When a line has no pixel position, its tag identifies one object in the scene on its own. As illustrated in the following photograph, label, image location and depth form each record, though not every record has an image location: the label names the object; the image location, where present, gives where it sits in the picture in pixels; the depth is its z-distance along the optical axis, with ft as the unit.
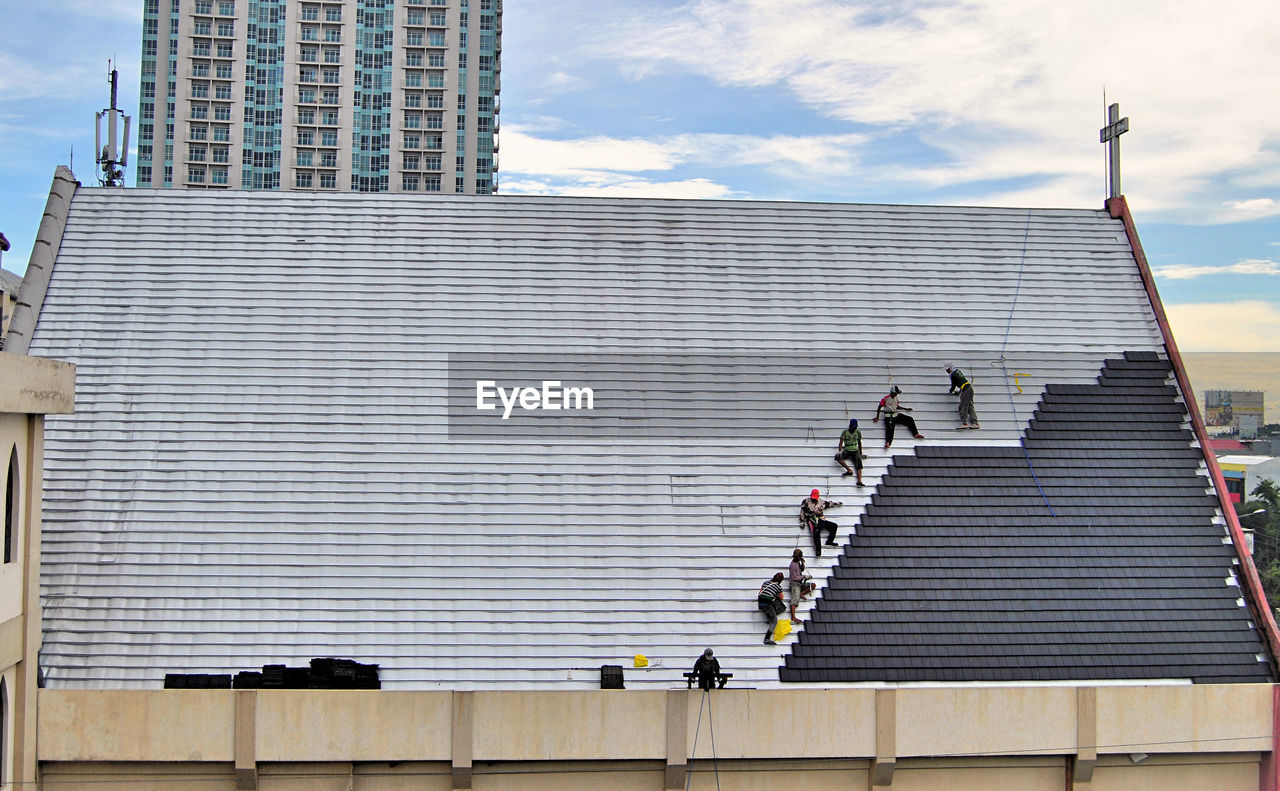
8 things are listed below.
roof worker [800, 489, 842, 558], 62.85
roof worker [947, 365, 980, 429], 70.74
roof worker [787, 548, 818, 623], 59.67
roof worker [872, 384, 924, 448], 69.21
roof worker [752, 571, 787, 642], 58.54
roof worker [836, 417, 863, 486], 67.05
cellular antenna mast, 89.01
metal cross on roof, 86.02
